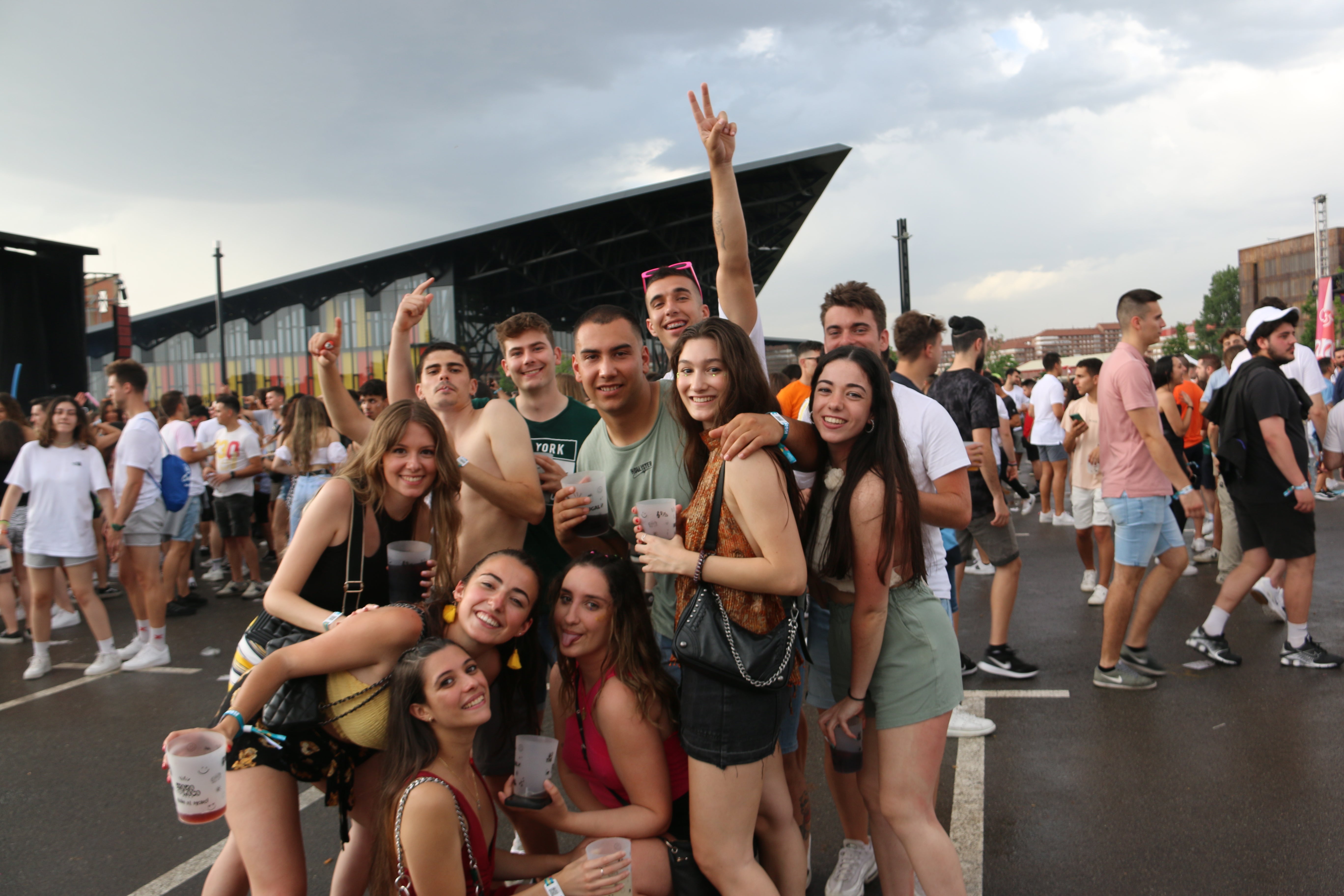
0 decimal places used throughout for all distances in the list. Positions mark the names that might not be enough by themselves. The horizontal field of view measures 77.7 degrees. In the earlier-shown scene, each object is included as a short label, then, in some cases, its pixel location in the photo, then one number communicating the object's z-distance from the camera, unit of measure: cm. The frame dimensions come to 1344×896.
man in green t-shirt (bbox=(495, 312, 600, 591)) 323
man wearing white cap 465
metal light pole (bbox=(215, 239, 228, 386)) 2384
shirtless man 294
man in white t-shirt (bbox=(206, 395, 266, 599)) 810
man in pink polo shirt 453
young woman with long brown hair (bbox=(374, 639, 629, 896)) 208
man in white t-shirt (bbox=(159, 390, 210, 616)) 707
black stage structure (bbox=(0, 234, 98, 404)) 1125
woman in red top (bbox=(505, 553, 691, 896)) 237
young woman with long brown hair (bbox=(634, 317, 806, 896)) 214
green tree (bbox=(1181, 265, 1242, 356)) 8881
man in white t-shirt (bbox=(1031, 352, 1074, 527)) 1016
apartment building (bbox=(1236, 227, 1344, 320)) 9500
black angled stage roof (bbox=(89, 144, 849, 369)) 2561
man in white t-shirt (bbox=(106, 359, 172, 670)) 598
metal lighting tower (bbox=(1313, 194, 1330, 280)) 3797
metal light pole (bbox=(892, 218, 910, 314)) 1582
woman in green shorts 231
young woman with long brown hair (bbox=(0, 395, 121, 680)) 587
